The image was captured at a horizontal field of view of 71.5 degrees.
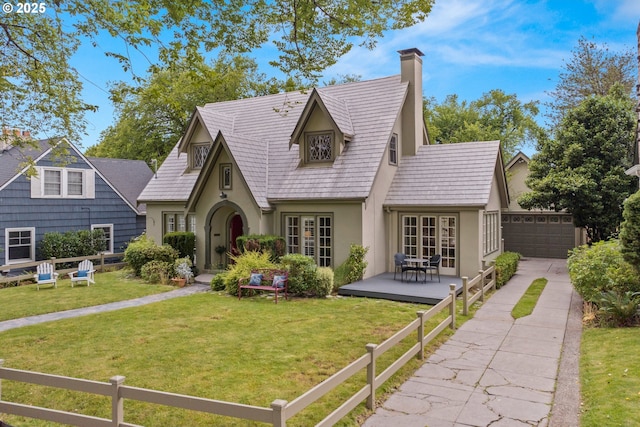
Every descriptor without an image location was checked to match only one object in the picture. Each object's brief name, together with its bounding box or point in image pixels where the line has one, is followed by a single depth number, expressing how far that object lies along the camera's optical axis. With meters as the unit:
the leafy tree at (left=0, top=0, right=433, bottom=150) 8.18
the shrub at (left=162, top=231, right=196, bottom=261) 19.19
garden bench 14.70
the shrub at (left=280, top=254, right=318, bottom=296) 14.92
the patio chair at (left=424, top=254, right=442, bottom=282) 15.97
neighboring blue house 20.34
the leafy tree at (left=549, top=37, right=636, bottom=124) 30.95
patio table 15.41
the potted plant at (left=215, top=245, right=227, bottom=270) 19.64
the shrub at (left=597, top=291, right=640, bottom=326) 10.61
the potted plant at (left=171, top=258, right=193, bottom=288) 17.60
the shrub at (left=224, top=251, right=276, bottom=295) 15.52
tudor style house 16.84
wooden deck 13.73
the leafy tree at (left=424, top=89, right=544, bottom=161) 43.41
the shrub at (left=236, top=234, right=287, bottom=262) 16.73
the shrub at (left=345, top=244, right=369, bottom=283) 16.30
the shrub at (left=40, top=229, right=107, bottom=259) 21.25
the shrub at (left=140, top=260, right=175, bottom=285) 18.12
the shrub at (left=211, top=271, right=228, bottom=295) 16.50
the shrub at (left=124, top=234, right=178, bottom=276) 18.86
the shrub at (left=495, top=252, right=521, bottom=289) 16.59
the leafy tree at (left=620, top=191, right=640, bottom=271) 10.68
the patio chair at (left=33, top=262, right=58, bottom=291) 17.03
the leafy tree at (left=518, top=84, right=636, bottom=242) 20.05
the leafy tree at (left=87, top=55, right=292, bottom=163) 36.06
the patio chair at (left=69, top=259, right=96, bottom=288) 17.50
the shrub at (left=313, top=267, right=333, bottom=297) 14.84
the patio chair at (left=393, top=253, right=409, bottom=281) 16.48
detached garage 24.84
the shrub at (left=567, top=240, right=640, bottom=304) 11.49
